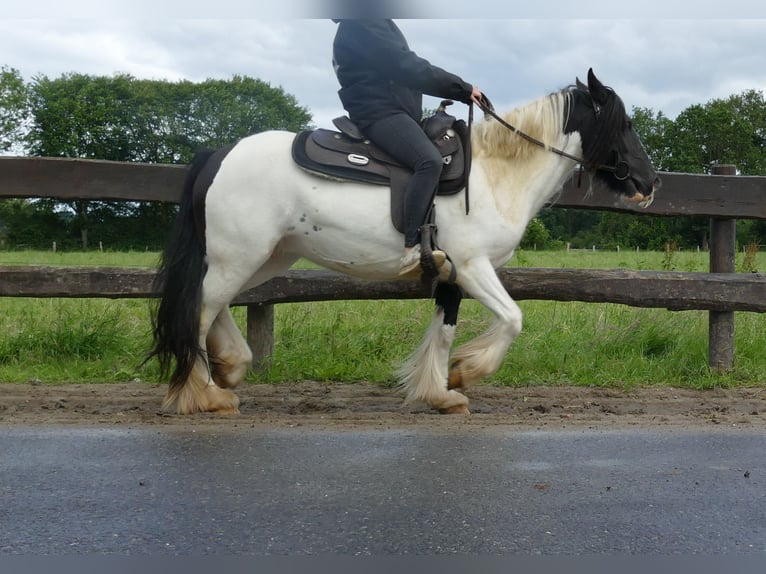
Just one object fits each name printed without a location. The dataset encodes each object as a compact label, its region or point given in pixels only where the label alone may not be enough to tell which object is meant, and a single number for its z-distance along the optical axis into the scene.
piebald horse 5.29
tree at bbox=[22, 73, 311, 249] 45.84
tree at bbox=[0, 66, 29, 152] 59.09
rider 5.13
